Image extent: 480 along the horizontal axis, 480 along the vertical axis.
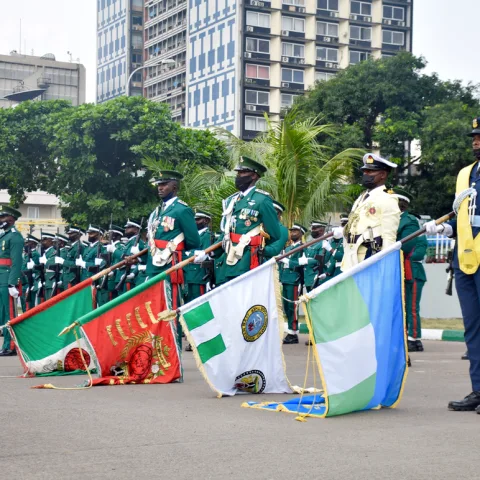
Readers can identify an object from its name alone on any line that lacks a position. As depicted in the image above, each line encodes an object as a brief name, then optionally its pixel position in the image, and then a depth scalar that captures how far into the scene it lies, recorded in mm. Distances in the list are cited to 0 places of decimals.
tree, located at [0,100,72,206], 35562
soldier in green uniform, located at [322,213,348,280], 16109
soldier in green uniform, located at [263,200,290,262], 10289
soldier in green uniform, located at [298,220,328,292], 16562
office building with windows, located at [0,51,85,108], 91938
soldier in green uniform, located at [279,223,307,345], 16653
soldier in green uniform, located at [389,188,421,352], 12789
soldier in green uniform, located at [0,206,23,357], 13633
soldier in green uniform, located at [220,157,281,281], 10117
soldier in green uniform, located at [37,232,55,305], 21297
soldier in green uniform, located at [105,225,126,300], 18531
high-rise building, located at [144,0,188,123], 79812
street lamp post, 36619
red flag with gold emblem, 9523
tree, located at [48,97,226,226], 32312
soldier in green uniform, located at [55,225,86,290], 20500
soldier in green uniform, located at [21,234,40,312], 21453
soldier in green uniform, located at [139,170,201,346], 10695
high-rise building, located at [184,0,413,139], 71875
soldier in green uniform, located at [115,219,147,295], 17891
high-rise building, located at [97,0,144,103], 87125
